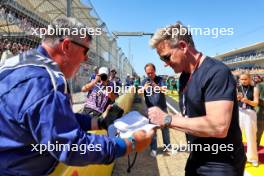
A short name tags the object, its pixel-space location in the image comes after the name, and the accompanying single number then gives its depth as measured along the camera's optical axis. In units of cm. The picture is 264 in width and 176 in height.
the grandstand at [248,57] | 8132
